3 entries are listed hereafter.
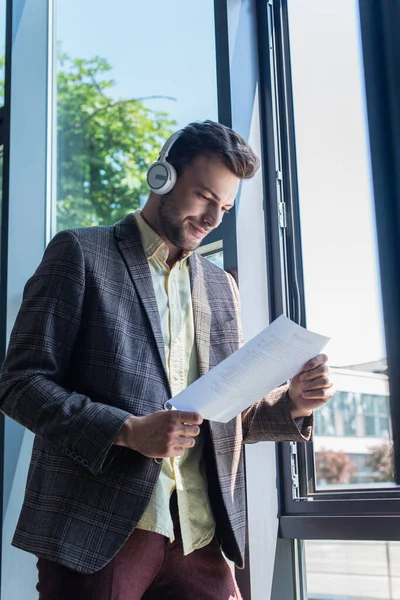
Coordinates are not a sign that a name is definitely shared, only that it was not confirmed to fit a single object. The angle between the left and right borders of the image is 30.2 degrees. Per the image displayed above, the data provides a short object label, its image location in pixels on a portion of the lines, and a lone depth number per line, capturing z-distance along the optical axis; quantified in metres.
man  1.37
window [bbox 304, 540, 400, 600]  1.68
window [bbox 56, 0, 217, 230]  2.43
